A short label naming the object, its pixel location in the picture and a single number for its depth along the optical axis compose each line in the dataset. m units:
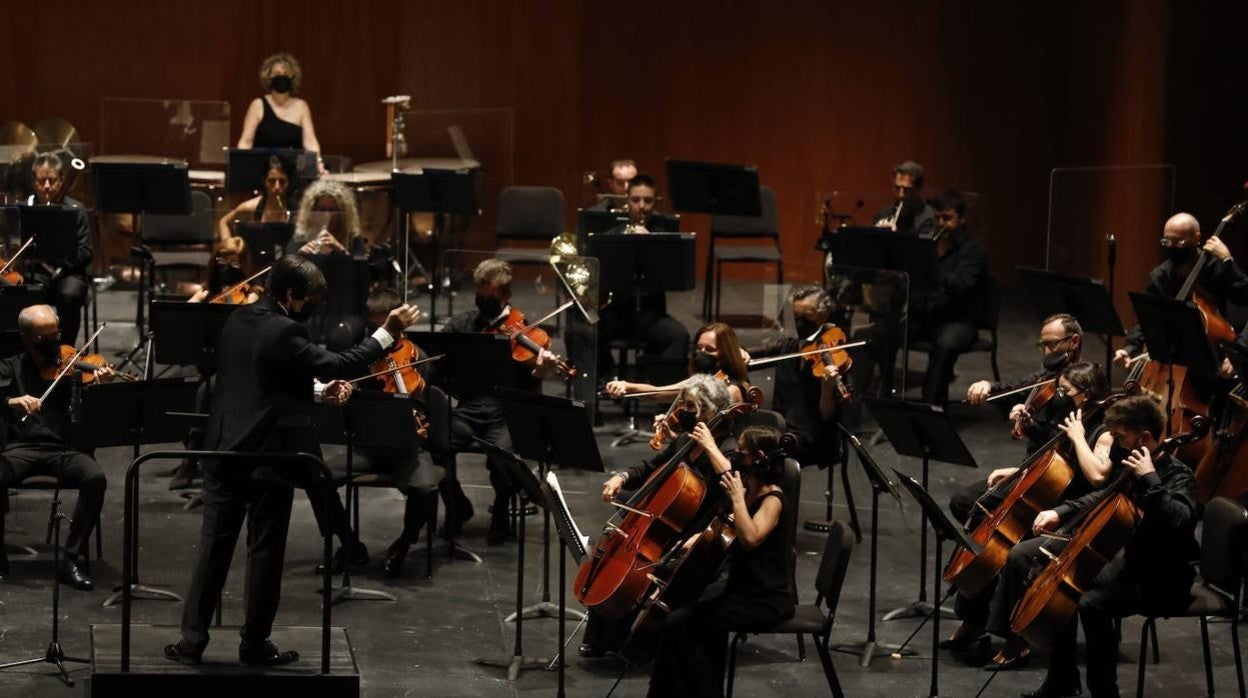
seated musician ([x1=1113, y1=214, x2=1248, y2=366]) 16.80
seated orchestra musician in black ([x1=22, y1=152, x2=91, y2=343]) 19.94
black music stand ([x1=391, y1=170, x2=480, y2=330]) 21.77
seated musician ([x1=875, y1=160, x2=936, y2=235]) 21.12
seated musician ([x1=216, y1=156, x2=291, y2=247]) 21.47
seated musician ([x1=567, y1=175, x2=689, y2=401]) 19.87
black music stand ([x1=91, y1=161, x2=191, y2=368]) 20.61
